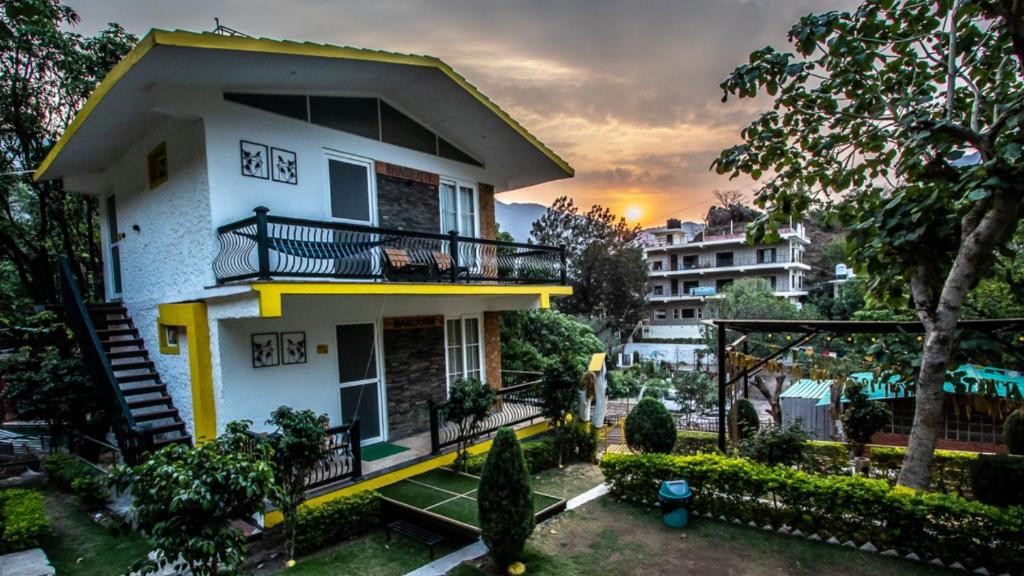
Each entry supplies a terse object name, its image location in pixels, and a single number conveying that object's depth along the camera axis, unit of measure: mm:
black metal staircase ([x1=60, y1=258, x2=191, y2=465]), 7559
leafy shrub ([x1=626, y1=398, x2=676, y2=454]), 8734
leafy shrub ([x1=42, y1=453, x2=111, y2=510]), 7598
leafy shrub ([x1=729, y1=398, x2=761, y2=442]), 10744
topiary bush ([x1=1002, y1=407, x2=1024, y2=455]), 8625
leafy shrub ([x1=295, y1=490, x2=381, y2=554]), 6555
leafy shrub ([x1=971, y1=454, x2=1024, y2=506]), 6438
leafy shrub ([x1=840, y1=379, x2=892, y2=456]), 9469
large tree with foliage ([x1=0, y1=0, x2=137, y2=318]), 12719
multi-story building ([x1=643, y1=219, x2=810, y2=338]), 38500
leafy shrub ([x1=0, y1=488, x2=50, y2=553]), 6070
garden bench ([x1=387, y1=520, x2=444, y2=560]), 6569
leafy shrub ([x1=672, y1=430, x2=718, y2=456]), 10553
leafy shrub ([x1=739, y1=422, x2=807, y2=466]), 8438
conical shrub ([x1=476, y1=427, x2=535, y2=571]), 6105
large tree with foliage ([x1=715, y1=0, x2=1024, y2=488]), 5367
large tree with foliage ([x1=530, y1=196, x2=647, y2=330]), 31797
